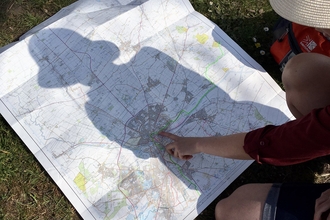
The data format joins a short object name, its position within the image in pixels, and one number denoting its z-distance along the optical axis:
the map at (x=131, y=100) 1.11
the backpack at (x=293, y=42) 1.18
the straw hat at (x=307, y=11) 0.62
